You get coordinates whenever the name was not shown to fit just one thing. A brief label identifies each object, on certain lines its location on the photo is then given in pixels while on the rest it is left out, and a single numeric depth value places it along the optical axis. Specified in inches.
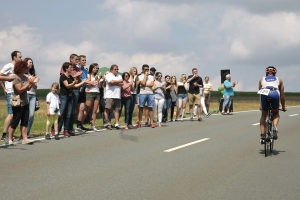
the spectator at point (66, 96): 555.8
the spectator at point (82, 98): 607.2
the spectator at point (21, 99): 464.4
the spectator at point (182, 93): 852.0
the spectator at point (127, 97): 672.4
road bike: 426.9
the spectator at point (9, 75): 477.4
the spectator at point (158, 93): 730.8
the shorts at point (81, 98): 608.7
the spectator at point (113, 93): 650.8
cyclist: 431.2
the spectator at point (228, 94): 1042.0
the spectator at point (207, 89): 1104.8
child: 543.8
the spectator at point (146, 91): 689.0
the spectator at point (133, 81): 689.6
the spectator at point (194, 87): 857.5
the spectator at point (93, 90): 624.4
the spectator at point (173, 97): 845.2
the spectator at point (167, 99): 795.4
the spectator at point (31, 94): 528.5
